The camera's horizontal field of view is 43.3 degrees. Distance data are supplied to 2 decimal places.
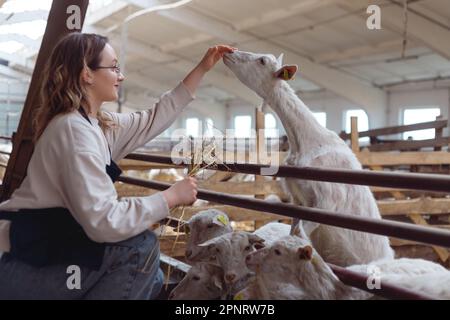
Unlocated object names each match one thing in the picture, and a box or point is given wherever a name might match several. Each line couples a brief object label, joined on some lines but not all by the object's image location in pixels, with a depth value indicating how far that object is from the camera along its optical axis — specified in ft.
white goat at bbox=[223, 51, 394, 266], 10.72
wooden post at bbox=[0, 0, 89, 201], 12.15
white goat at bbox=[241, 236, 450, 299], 7.09
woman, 6.09
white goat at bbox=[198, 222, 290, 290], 7.97
